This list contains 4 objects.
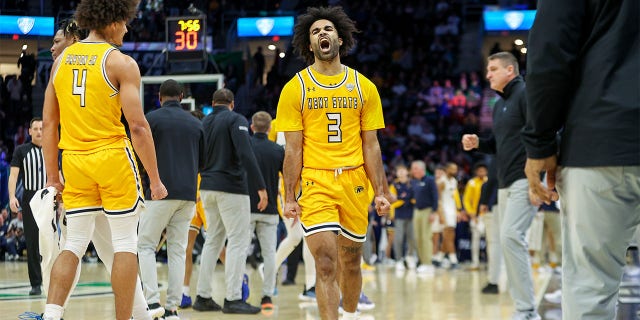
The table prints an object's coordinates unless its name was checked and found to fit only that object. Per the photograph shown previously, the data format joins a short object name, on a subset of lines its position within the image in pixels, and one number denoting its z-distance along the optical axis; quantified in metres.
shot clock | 14.93
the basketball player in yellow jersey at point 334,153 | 6.23
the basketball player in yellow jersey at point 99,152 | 5.42
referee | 10.35
